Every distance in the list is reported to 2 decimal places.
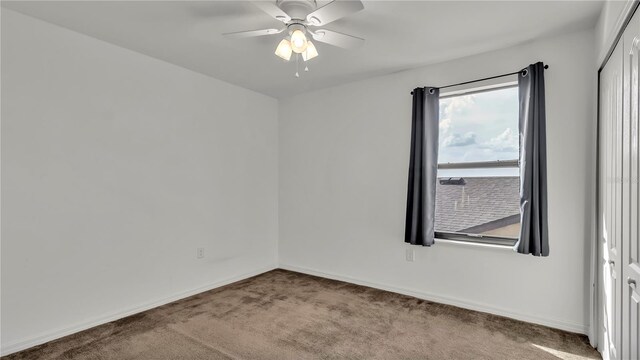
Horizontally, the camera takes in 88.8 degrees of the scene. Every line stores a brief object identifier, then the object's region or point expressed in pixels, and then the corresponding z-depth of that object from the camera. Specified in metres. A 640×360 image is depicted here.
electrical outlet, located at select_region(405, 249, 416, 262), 3.50
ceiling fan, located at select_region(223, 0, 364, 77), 1.91
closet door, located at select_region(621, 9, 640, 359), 1.55
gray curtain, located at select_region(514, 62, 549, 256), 2.69
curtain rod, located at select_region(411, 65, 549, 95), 2.85
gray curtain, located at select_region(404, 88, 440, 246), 3.29
